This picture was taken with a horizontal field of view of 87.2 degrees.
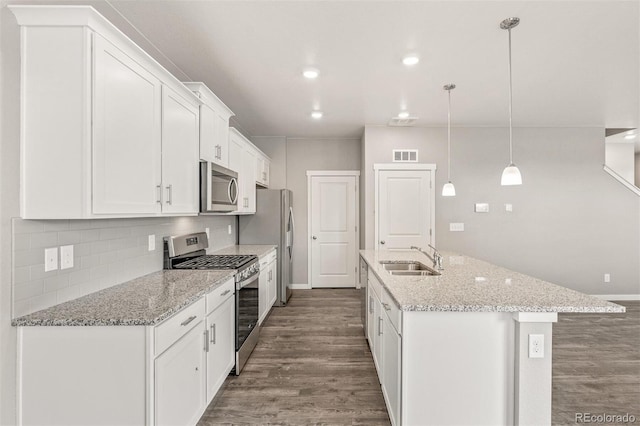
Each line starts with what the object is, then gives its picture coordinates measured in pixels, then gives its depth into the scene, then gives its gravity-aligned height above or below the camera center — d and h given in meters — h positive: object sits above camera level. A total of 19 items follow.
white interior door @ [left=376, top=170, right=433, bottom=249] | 5.14 +0.15
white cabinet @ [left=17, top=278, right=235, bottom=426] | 1.52 -0.73
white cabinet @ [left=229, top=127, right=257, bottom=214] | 3.78 +0.59
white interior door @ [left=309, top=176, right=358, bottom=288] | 5.95 -0.31
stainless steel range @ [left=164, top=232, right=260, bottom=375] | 2.84 -0.48
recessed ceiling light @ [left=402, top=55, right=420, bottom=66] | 2.78 +1.30
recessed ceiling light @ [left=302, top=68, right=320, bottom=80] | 3.04 +1.31
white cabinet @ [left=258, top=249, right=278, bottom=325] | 3.80 -0.87
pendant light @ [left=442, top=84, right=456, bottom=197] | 3.45 +0.30
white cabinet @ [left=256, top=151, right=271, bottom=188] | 4.92 +0.71
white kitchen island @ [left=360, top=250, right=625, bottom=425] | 1.74 -0.76
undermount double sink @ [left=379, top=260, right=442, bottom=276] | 3.10 -0.51
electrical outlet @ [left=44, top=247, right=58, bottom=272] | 1.70 -0.23
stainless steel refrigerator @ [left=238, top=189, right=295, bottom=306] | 4.97 -0.15
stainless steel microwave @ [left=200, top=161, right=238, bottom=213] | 2.82 +0.24
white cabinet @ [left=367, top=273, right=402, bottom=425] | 1.89 -0.88
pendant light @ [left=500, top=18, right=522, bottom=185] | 2.52 +0.29
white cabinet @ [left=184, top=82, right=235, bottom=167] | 2.84 +0.82
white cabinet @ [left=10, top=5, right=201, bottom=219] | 1.54 +0.48
